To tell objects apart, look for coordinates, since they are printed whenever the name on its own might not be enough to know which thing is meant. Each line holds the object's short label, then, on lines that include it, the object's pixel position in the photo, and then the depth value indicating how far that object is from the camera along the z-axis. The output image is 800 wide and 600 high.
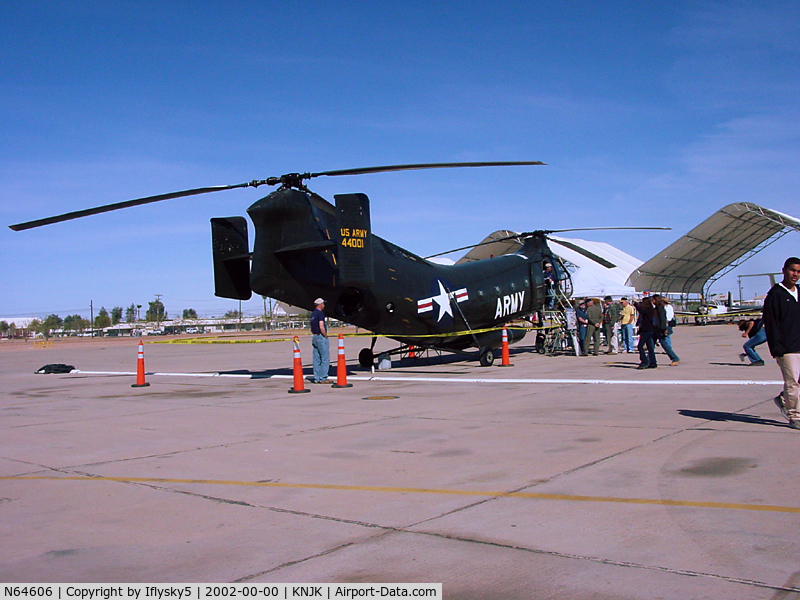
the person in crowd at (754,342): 15.00
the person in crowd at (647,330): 15.15
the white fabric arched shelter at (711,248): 46.91
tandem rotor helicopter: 13.41
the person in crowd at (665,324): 15.49
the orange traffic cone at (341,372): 13.35
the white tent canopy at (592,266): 46.97
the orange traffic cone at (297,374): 12.80
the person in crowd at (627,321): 21.78
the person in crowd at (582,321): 20.11
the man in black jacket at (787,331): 7.49
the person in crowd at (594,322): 19.67
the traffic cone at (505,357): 17.52
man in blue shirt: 13.97
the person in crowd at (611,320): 20.53
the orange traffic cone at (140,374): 15.06
